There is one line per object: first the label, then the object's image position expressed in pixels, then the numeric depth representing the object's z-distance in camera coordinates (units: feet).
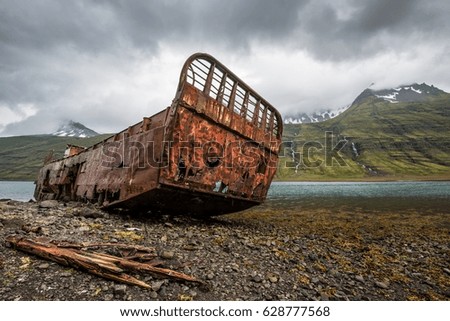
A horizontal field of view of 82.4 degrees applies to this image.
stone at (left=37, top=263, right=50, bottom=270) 12.09
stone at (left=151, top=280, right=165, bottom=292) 11.75
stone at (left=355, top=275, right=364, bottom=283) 16.90
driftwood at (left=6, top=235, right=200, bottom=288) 11.93
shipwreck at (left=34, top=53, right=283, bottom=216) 21.88
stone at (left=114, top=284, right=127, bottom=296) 10.97
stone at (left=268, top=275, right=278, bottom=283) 14.52
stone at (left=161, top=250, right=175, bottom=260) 15.07
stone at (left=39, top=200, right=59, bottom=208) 29.89
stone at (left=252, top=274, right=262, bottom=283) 14.20
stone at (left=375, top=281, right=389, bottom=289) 16.35
